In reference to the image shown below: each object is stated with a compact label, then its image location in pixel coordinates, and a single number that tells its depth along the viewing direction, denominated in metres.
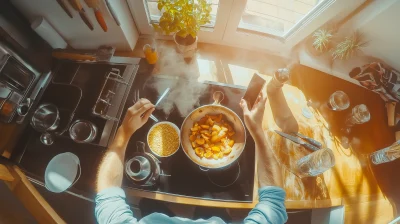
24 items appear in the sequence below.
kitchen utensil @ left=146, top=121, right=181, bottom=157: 1.43
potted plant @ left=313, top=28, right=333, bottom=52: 1.57
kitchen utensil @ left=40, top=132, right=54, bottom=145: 1.44
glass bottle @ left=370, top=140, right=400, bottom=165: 1.38
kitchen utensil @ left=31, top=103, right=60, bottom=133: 1.40
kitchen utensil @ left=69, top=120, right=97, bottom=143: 1.40
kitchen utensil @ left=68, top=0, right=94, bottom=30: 1.27
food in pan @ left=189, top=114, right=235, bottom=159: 1.38
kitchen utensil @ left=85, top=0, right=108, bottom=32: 1.29
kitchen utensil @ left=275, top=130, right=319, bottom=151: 1.43
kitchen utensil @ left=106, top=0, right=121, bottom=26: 1.37
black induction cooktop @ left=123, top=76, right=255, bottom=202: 1.36
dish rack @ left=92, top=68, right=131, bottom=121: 1.45
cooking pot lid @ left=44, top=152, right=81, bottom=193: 1.35
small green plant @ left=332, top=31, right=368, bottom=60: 1.52
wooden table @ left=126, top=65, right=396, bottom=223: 1.40
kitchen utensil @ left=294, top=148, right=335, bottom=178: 1.23
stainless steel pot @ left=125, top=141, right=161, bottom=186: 1.31
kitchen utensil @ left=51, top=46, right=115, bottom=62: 1.59
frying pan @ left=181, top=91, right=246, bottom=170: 1.35
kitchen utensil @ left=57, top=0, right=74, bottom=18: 1.27
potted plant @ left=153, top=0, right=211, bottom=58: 1.36
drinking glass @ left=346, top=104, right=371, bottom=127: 1.50
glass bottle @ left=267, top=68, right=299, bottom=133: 1.50
